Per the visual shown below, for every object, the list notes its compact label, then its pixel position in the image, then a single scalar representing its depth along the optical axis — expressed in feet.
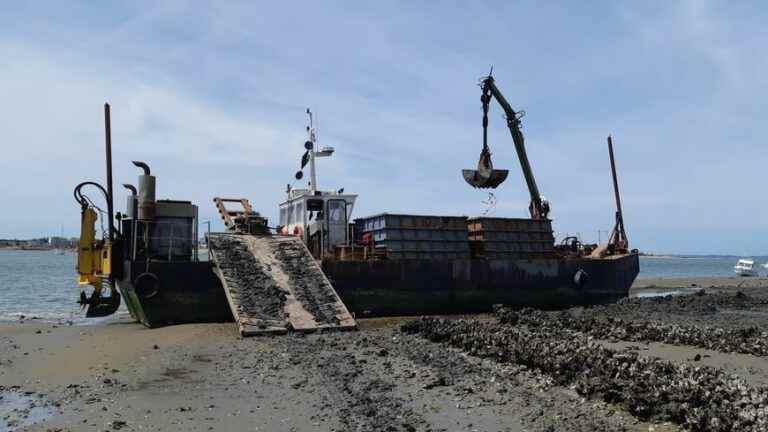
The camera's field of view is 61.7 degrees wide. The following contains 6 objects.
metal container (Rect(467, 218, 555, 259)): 74.64
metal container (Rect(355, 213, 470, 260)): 68.69
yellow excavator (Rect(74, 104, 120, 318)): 56.75
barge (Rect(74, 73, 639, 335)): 56.44
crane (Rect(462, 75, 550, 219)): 82.58
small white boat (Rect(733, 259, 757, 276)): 192.54
